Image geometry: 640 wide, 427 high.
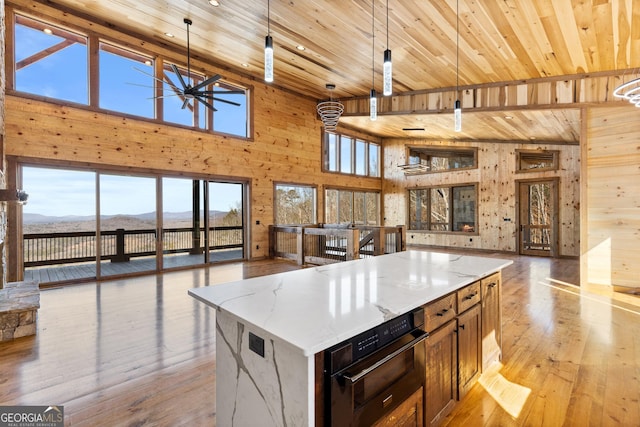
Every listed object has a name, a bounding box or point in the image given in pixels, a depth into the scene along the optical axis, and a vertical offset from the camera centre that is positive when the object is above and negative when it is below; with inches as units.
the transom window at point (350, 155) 393.7 +71.8
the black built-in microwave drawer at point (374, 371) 43.5 -25.3
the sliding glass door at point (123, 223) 222.2 -11.2
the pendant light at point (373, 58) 140.1 +105.7
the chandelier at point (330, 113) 281.7 +86.8
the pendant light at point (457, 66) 144.1 +96.1
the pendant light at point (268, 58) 105.4 +50.2
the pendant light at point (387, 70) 109.8 +48.2
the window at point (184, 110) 260.2 +86.4
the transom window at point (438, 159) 394.9 +65.4
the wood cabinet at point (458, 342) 66.2 -32.5
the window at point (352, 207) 400.2 +2.6
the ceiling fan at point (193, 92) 203.3 +77.0
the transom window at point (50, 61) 202.1 +98.8
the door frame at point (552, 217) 324.8 -9.2
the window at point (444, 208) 397.4 +0.9
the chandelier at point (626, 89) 183.7 +71.0
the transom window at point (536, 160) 327.9 +52.6
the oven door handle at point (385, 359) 44.1 -23.6
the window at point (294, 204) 341.4 +5.2
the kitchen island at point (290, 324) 43.1 -17.1
